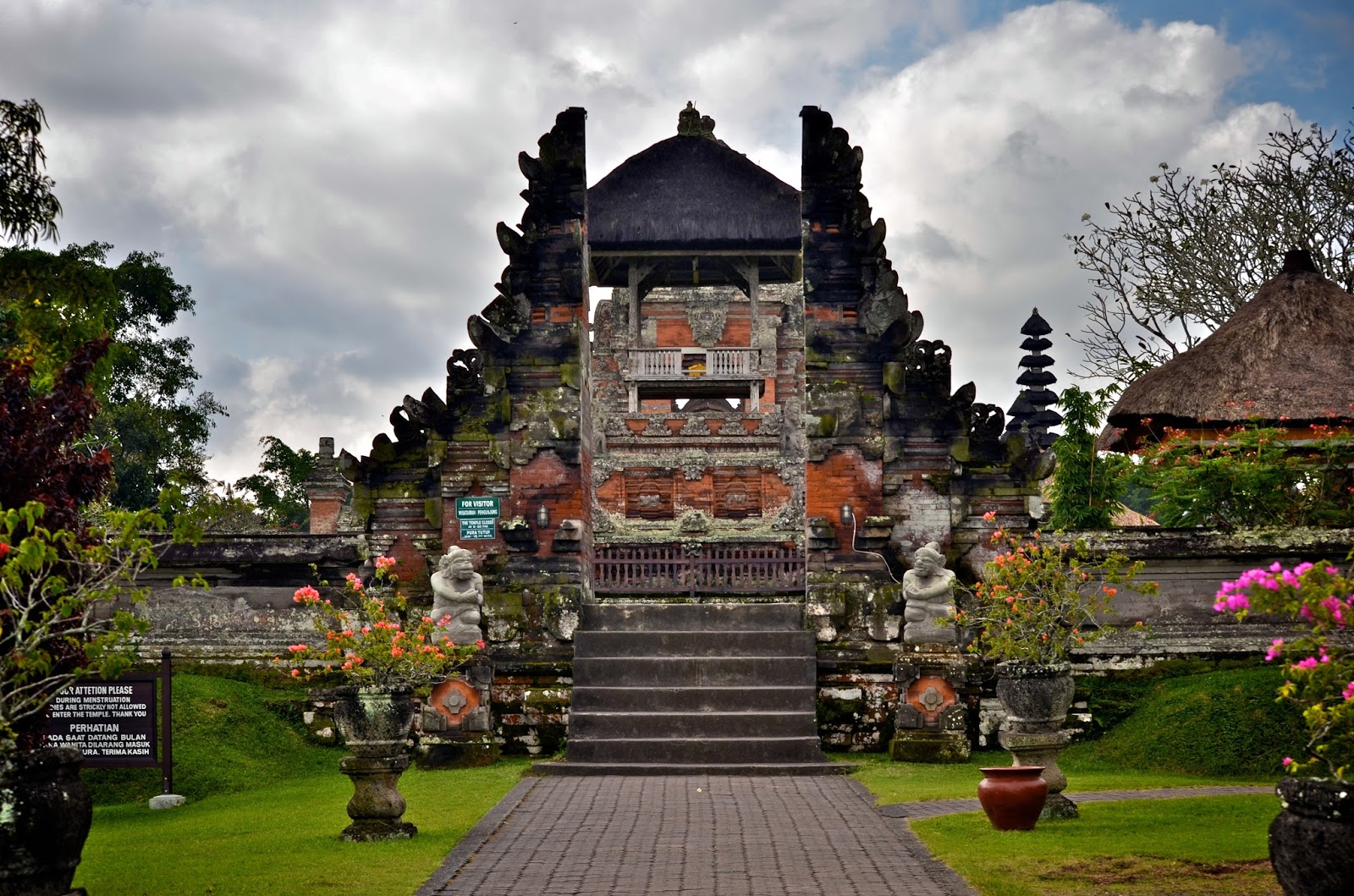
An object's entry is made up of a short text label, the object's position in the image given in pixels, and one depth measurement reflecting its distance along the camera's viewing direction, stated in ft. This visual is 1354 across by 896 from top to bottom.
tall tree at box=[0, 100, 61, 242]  74.84
